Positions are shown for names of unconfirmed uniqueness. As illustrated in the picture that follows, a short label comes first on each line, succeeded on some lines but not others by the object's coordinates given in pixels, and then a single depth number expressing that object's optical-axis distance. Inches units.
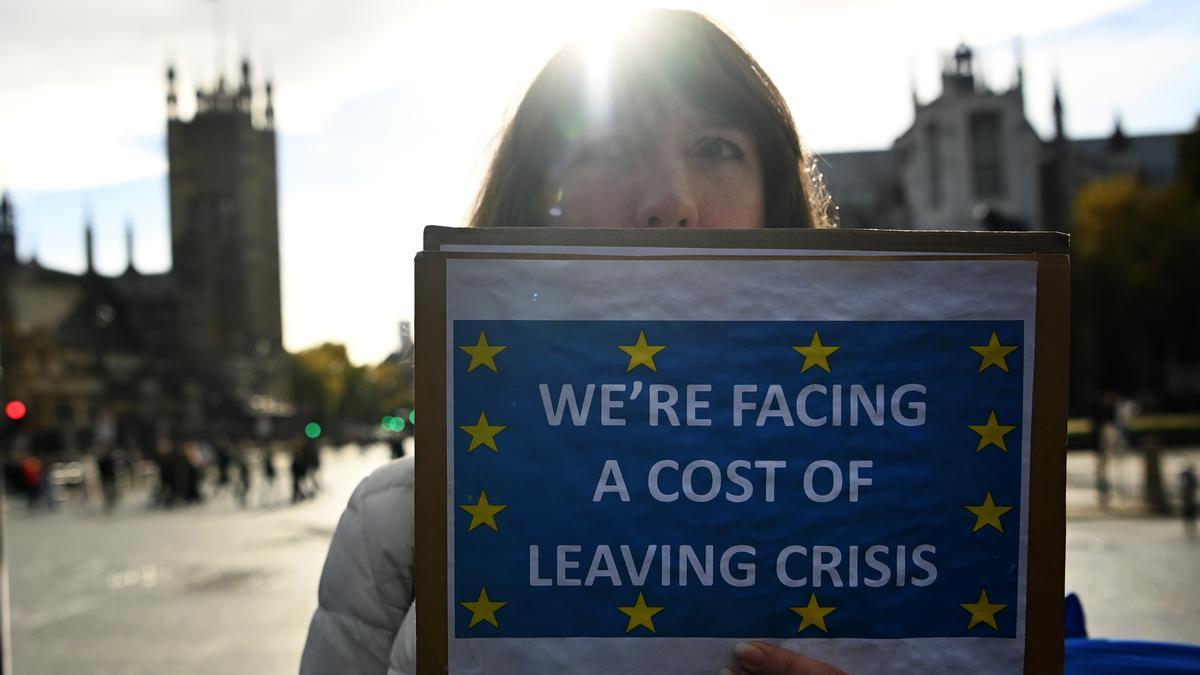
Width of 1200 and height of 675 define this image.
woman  59.1
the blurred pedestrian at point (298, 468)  1032.2
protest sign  48.9
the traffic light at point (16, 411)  522.7
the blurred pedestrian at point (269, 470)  1207.6
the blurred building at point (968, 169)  1790.2
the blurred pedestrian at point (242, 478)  1100.0
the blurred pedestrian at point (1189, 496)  561.9
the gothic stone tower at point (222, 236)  3351.4
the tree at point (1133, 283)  1625.2
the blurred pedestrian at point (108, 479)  1080.8
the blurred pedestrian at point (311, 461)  1049.5
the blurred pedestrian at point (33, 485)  1145.4
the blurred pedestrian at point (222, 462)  1277.1
